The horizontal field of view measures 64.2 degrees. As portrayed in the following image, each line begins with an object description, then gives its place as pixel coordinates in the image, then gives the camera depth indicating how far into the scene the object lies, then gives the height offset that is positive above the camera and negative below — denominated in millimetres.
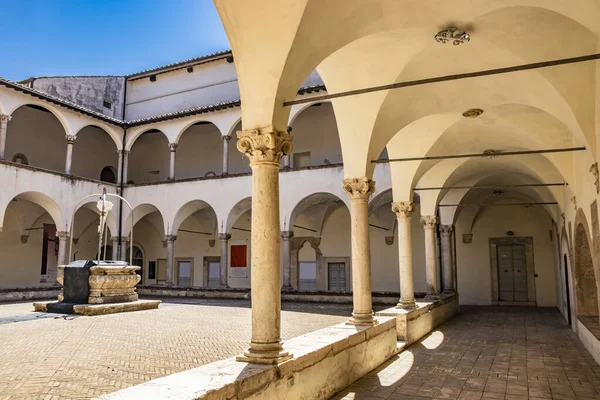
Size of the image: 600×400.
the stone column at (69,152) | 19234 +4151
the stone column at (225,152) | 19594 +4217
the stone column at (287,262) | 17364 -290
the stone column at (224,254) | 18406 +1
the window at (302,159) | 21266 +4228
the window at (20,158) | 20802 +4251
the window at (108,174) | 24992 +4271
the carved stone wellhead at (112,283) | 12555 -747
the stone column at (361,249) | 7383 +72
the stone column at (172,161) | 20781 +4058
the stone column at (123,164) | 21688 +4144
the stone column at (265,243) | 4668 +114
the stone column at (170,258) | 19906 -129
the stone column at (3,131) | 16938 +4411
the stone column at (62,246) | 18453 +381
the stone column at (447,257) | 16516 -146
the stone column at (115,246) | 21109 +411
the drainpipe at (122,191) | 21281 +2895
